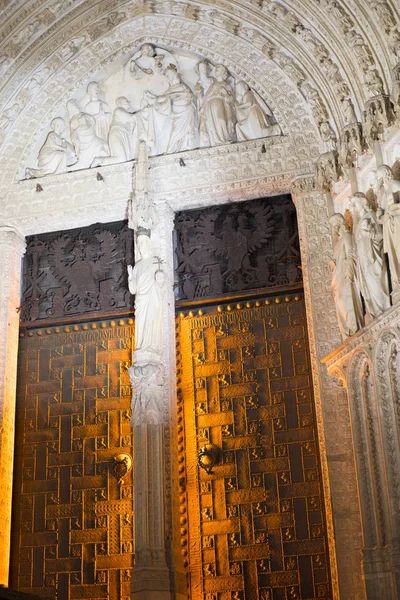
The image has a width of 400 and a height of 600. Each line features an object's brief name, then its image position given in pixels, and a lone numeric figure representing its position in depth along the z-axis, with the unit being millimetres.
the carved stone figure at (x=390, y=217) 8641
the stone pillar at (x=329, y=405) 8891
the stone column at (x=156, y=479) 9188
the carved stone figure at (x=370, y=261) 8867
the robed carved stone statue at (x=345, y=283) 9281
